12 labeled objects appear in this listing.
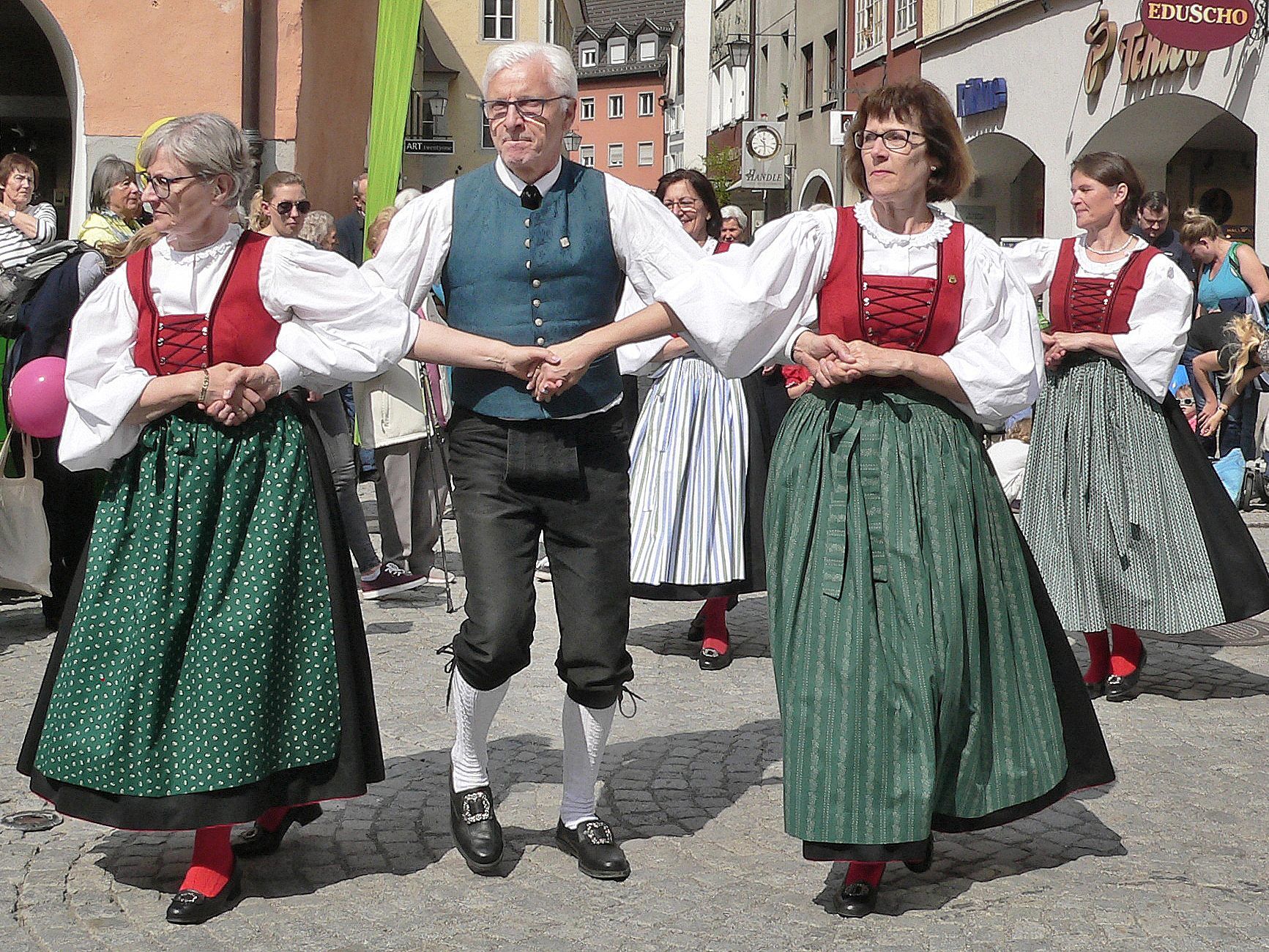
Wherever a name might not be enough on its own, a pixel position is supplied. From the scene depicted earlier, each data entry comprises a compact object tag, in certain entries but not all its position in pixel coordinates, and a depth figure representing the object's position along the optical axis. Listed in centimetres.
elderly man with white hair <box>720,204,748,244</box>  954
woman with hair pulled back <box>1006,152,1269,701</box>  591
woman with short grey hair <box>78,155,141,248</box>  779
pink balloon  458
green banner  919
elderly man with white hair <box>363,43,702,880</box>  400
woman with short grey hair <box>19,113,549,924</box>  373
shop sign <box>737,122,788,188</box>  2947
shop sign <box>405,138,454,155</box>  3050
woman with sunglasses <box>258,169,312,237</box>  747
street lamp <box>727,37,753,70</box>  3209
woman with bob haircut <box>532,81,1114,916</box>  379
